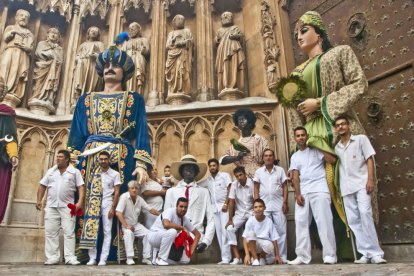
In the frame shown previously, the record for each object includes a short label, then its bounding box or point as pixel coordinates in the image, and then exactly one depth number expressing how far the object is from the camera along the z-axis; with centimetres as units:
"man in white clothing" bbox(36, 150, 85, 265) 407
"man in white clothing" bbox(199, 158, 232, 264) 446
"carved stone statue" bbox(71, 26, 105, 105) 726
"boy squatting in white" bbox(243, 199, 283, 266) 376
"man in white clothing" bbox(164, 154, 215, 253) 459
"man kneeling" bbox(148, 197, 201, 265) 383
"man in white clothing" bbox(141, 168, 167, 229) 486
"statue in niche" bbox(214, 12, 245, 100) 672
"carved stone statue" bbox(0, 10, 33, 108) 696
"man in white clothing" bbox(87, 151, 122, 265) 400
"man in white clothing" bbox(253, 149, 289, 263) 422
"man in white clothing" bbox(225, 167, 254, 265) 439
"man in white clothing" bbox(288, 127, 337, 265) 338
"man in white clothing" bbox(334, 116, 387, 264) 319
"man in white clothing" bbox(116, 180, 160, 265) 394
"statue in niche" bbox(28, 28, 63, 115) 710
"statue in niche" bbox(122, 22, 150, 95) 729
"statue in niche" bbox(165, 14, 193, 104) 691
